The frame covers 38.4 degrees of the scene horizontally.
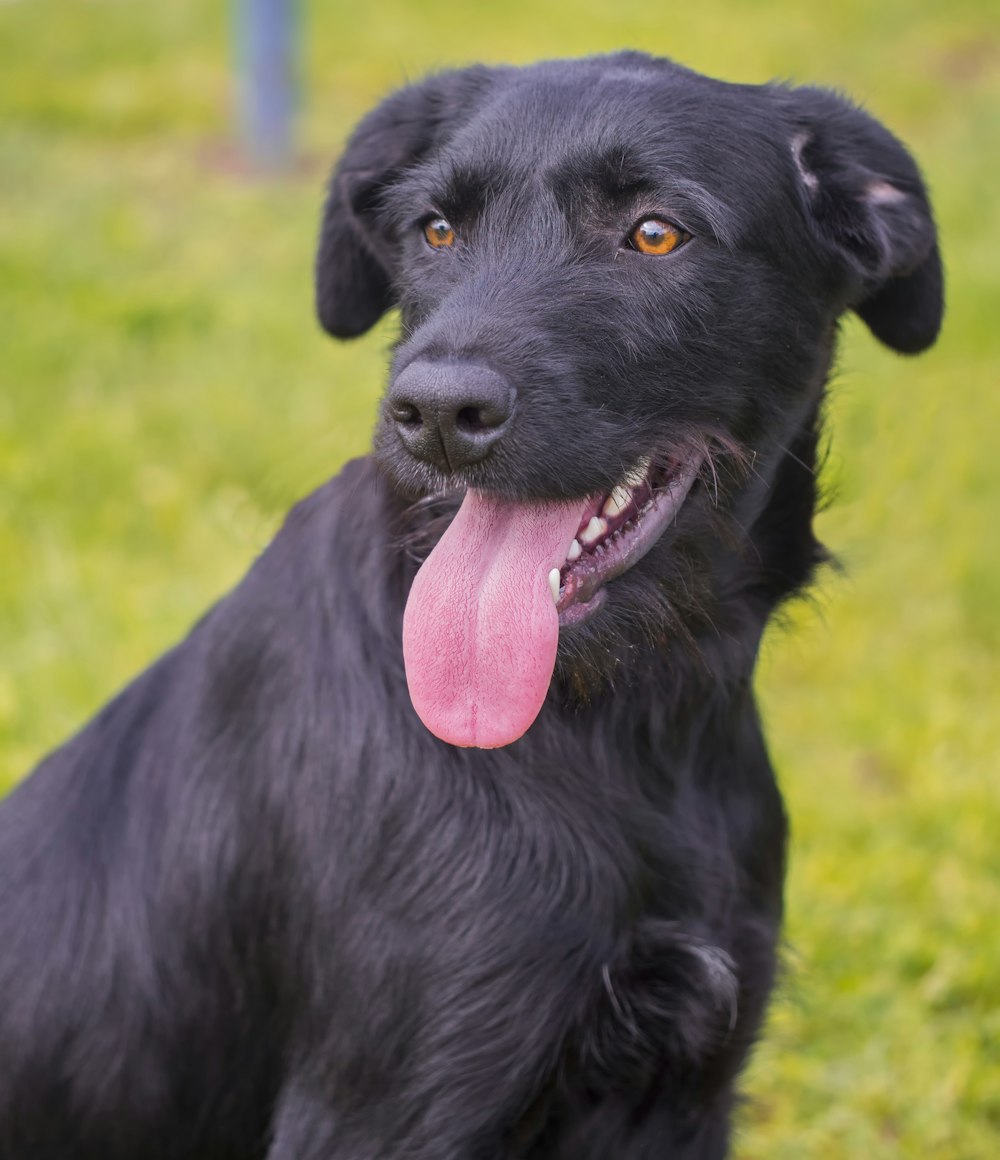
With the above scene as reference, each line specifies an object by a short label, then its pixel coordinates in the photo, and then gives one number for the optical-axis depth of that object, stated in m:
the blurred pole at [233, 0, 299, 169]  8.64
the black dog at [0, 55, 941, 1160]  2.20
